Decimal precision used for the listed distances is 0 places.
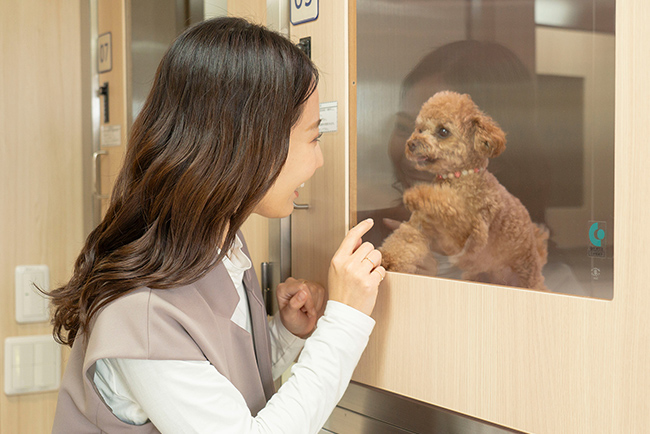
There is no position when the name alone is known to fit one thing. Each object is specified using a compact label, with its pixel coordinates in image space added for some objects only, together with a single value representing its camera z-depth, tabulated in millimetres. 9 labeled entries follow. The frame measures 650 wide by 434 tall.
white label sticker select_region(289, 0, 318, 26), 1000
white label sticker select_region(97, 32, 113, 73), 1610
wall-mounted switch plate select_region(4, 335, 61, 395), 1564
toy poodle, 742
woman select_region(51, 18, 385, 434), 708
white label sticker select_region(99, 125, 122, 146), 1592
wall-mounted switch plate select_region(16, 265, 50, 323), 1563
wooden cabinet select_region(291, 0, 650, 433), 613
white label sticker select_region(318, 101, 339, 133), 968
